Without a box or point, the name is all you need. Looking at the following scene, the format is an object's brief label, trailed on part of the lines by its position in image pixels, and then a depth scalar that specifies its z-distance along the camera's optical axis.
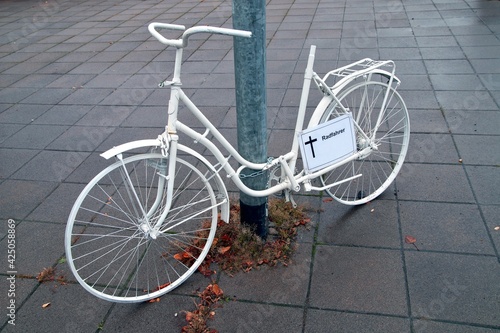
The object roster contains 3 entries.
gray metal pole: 2.33
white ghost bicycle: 2.34
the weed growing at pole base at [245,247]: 2.79
